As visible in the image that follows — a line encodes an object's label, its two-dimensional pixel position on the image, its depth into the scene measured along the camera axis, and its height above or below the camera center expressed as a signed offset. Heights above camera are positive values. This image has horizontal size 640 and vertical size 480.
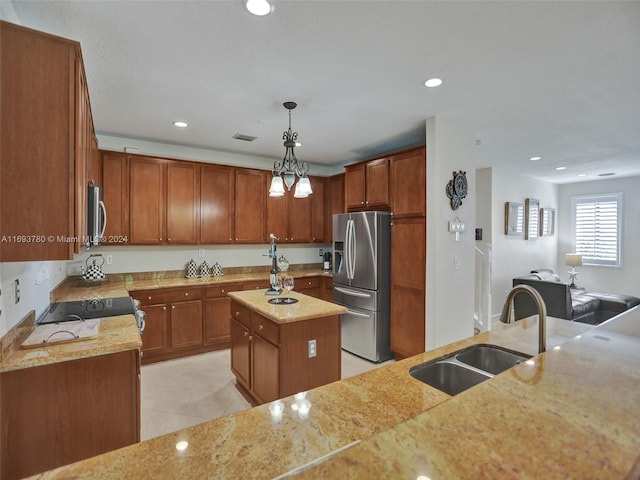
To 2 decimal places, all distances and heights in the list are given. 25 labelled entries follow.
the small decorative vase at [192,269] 4.42 -0.52
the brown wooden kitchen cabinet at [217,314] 4.05 -1.05
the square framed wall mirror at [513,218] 5.81 +0.24
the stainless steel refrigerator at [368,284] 3.82 -0.64
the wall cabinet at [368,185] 3.94 +0.60
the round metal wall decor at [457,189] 3.37 +0.45
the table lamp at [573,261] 6.47 -0.60
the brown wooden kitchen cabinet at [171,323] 3.71 -1.08
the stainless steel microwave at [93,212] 1.96 +0.12
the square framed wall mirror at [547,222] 6.66 +0.20
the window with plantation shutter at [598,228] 6.39 +0.07
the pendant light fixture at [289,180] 2.80 +0.45
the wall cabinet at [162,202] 3.92 +0.37
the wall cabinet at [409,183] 3.47 +0.54
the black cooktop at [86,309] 2.29 -0.61
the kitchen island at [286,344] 2.39 -0.89
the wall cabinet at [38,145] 1.34 +0.37
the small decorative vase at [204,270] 4.52 -0.54
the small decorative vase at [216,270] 4.62 -0.55
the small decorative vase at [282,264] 3.76 -0.38
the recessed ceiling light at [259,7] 1.63 +1.15
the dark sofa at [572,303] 4.46 -1.06
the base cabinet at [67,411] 1.59 -0.95
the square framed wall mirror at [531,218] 6.25 +0.26
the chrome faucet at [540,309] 1.36 -0.33
